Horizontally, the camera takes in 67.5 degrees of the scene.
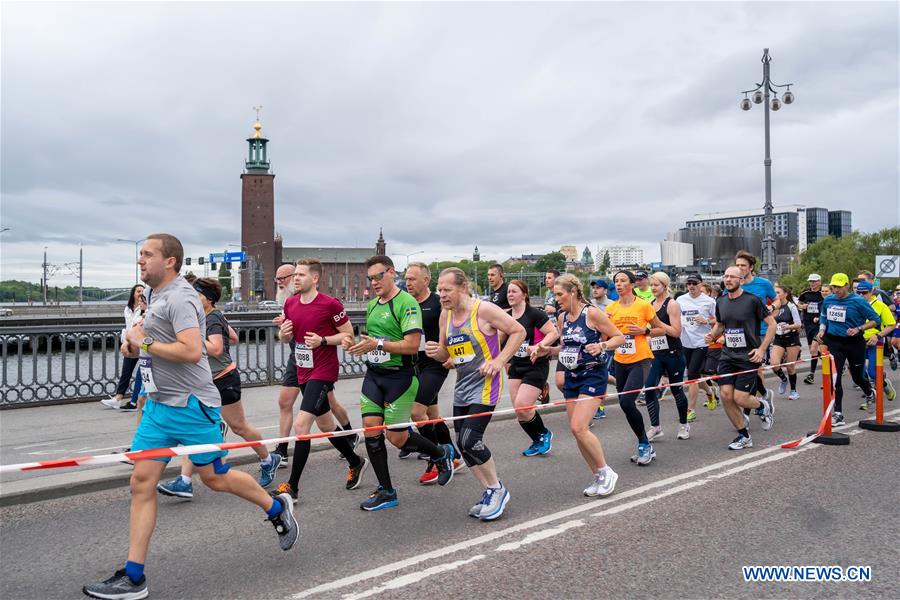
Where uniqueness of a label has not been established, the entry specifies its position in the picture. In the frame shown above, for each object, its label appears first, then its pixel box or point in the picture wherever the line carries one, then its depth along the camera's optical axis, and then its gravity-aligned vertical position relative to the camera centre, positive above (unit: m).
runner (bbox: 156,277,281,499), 6.04 -0.65
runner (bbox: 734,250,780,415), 8.10 +0.34
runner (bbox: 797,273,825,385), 13.16 +0.08
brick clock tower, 121.12 +15.64
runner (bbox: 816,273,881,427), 9.07 -0.20
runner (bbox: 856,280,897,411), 10.81 -0.24
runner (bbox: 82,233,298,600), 3.82 -0.53
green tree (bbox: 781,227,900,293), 69.38 +6.04
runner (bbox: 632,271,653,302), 9.46 +0.34
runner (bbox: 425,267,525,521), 5.13 -0.40
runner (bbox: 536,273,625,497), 6.09 -0.34
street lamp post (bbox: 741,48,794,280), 19.55 +3.74
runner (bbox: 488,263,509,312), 8.59 +0.30
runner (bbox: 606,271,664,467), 7.21 -0.30
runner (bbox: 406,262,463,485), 6.56 -0.60
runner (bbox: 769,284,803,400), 12.08 -0.35
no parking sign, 22.28 +1.49
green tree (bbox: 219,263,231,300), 128.05 +5.58
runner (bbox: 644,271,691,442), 8.26 -0.52
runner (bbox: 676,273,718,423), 9.77 -0.20
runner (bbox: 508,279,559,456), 7.11 -0.69
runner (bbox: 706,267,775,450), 7.47 -0.41
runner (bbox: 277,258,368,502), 5.67 -0.35
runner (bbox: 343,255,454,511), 5.44 -0.50
